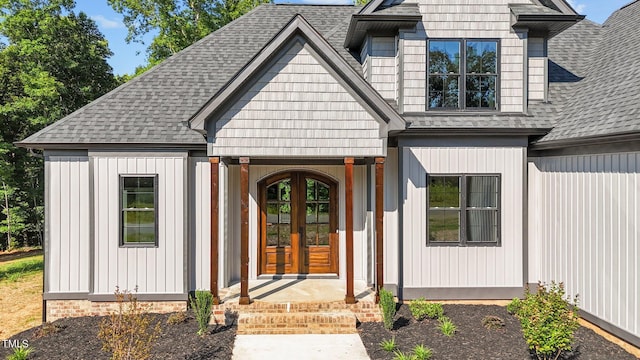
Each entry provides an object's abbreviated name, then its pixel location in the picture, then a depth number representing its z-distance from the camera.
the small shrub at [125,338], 5.36
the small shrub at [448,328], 7.21
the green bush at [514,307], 8.15
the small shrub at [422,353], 6.15
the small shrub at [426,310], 7.96
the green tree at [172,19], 21.91
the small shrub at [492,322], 7.50
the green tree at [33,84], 19.81
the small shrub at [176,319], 7.89
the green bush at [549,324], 5.59
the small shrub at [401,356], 6.05
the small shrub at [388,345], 6.64
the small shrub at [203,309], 7.28
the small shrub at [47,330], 7.48
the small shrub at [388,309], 7.42
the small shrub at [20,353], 6.10
